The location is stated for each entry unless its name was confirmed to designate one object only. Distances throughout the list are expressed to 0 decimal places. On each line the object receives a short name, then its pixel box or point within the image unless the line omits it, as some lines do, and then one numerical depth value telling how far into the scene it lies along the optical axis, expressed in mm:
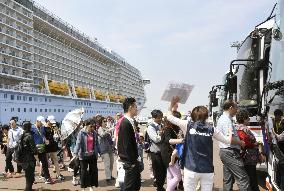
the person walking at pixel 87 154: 5173
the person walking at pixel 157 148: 4395
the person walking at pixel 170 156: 4131
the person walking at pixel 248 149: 3882
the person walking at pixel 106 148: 6271
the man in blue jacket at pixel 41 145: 6266
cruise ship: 41346
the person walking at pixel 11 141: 7356
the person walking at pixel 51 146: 6711
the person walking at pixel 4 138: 8473
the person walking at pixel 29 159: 5294
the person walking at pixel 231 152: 3511
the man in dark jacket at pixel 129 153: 3165
